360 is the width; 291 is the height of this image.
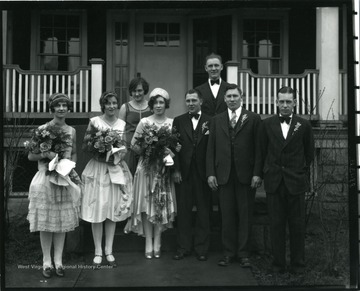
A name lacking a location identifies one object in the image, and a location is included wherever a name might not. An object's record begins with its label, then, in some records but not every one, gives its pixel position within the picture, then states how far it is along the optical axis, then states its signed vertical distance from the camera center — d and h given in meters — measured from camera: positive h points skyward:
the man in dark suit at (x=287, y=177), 5.64 -0.21
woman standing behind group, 6.25 +0.57
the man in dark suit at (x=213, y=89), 6.21 +0.88
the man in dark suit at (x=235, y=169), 5.81 -0.12
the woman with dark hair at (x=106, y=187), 5.77 -0.33
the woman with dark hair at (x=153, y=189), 5.91 -0.36
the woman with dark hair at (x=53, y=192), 5.48 -0.37
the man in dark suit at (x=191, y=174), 6.00 -0.19
